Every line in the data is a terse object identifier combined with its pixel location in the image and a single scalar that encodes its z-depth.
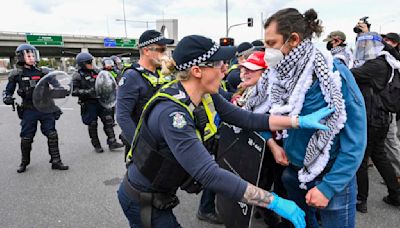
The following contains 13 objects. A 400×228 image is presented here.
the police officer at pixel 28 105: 4.36
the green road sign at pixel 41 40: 38.78
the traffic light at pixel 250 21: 23.53
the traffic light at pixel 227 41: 8.28
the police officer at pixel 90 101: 5.60
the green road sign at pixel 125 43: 49.44
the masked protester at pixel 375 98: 2.68
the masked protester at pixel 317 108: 1.53
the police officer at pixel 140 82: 2.59
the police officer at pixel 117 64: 9.43
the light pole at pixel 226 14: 25.50
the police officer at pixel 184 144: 1.31
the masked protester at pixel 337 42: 3.61
